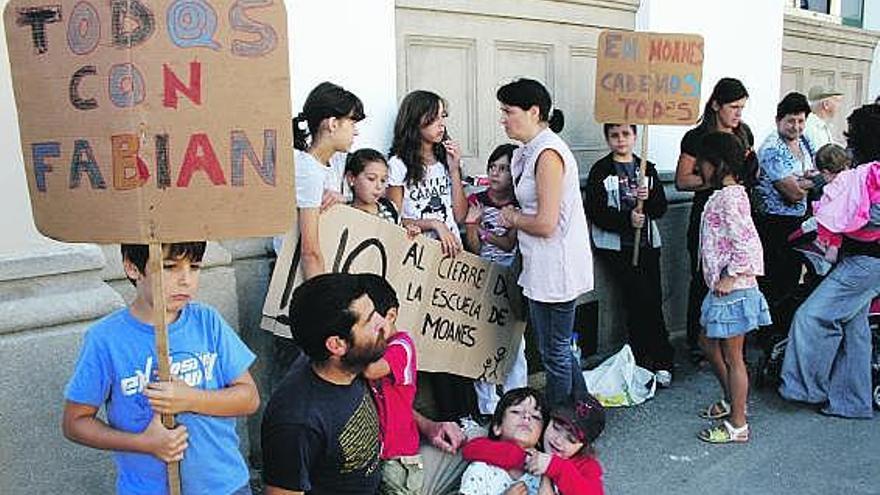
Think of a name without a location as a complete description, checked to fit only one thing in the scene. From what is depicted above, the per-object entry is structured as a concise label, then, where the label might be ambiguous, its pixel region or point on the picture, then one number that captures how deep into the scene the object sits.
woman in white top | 4.25
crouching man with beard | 2.54
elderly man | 7.30
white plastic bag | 5.49
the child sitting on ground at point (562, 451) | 3.45
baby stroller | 5.49
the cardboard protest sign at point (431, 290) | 3.95
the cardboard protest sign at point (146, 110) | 2.13
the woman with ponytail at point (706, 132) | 5.85
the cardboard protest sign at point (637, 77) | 5.31
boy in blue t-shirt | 2.31
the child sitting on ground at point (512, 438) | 3.47
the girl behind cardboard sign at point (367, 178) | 4.19
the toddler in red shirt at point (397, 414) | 3.14
